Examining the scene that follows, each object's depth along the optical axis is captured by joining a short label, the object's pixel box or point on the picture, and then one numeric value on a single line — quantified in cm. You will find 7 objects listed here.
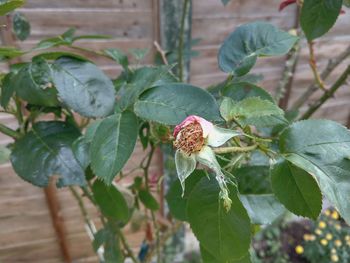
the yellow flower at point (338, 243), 176
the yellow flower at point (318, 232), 183
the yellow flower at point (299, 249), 179
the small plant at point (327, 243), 175
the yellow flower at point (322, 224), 185
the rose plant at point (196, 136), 29
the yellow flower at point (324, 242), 176
